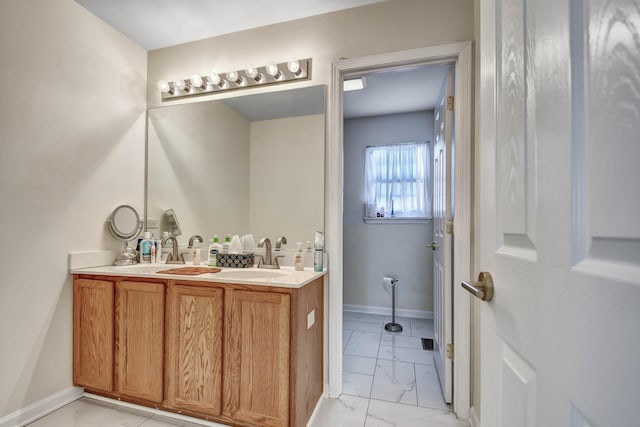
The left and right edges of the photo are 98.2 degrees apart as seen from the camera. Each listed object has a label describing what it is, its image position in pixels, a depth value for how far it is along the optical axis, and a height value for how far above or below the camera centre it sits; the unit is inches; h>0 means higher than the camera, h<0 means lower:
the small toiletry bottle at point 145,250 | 87.0 -10.5
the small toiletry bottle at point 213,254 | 81.5 -11.0
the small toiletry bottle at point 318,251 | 72.2 -8.8
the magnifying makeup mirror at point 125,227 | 82.9 -3.3
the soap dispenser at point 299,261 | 74.4 -11.7
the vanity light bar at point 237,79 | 79.0 +42.3
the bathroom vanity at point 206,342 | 56.5 -28.2
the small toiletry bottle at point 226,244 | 85.2 -8.3
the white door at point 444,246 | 72.1 -8.2
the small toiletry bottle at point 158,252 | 88.7 -11.3
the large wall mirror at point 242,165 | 79.7 +16.5
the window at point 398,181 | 133.1 +18.3
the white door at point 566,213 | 12.1 +0.3
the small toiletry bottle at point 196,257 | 85.4 -12.4
